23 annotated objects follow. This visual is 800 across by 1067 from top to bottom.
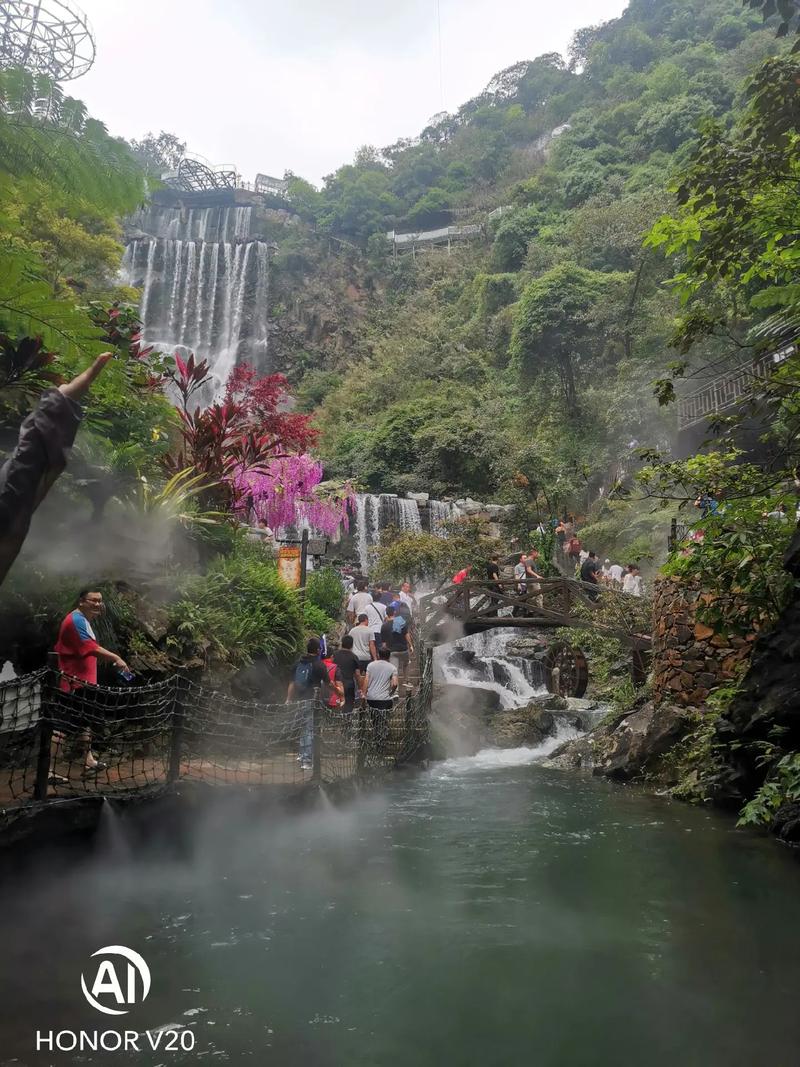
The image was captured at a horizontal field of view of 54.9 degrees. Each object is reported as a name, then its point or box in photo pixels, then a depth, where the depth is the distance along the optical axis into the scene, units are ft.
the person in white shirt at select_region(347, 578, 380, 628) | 43.75
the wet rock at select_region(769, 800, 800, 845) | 25.16
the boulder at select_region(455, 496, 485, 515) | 100.01
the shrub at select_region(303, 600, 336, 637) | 54.90
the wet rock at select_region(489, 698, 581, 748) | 52.14
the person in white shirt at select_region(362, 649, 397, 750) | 34.40
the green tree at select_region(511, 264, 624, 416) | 111.96
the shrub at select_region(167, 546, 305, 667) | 32.17
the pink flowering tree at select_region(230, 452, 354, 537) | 58.75
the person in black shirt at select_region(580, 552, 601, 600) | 65.46
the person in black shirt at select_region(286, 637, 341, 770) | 31.32
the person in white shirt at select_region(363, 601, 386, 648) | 41.52
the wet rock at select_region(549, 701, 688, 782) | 37.24
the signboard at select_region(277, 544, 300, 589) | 41.93
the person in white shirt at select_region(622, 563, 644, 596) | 63.41
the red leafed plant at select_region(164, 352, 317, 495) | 39.37
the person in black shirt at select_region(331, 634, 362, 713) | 35.47
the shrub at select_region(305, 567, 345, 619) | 64.54
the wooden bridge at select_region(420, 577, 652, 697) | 56.54
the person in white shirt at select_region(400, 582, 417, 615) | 51.62
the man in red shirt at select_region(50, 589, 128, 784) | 21.97
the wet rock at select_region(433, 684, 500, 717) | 54.44
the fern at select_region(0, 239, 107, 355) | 16.70
